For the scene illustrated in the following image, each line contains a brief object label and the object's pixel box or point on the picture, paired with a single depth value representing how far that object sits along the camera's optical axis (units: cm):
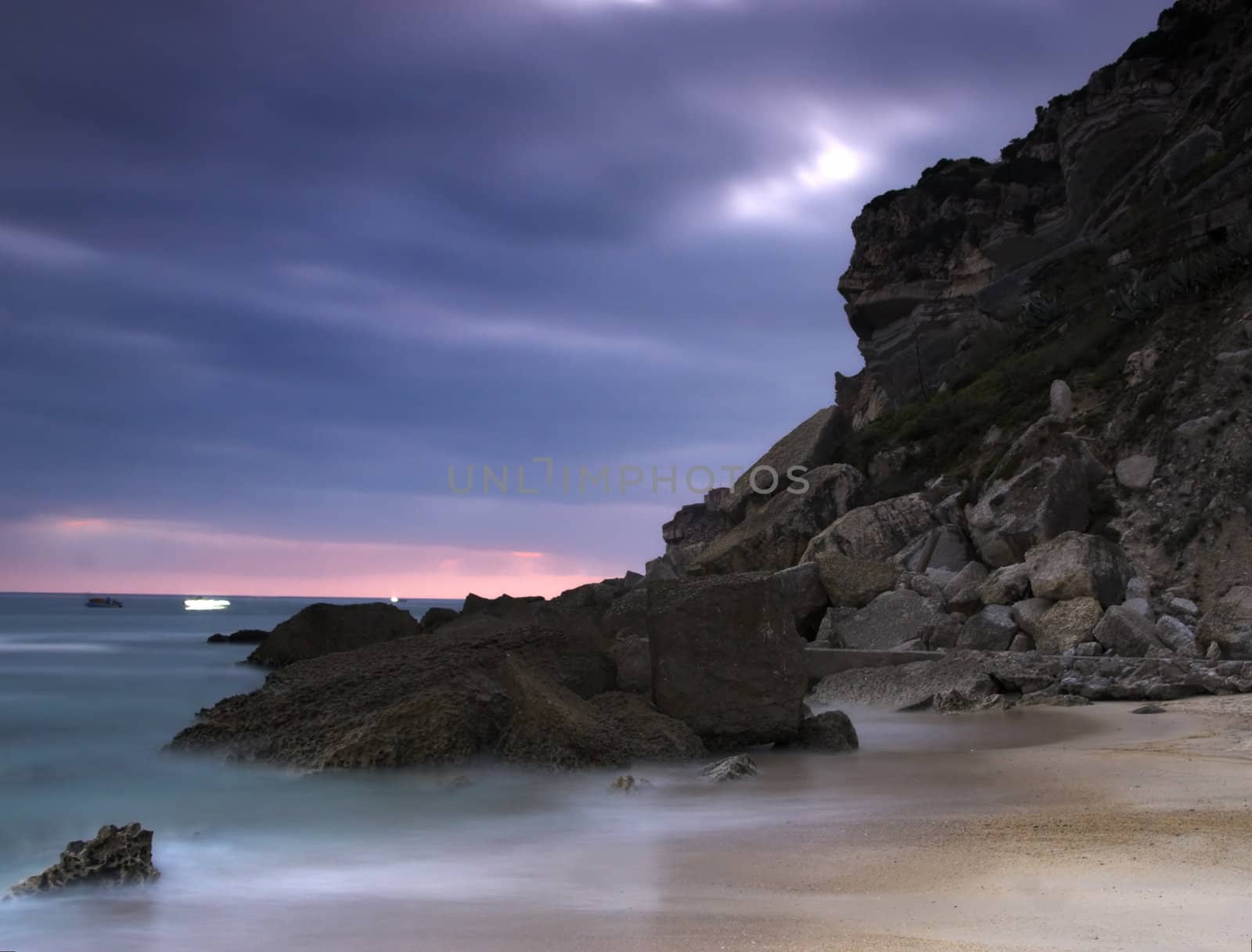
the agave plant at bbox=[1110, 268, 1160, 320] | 1983
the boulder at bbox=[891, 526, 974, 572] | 1534
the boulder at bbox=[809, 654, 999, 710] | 1059
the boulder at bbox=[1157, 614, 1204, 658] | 1075
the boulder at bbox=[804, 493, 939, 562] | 1661
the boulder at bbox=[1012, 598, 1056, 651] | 1173
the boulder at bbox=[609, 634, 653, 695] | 880
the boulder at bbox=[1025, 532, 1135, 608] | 1182
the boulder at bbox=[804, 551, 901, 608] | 1357
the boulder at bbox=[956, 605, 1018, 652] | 1183
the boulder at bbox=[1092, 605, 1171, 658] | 1104
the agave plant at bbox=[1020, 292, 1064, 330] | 2786
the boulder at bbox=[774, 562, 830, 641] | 1391
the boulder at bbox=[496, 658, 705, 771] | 722
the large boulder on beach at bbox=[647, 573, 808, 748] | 809
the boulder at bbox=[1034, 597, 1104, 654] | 1134
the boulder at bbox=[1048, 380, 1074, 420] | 1847
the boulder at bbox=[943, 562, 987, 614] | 1289
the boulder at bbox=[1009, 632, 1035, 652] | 1173
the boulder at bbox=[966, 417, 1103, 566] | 1405
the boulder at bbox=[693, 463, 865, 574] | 1855
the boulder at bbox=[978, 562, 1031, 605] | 1256
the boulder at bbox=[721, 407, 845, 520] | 2036
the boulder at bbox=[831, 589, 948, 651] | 1262
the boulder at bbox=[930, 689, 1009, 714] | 1005
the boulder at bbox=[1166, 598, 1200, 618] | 1188
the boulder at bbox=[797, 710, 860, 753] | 811
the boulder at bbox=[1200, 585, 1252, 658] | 1034
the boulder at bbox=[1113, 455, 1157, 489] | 1493
